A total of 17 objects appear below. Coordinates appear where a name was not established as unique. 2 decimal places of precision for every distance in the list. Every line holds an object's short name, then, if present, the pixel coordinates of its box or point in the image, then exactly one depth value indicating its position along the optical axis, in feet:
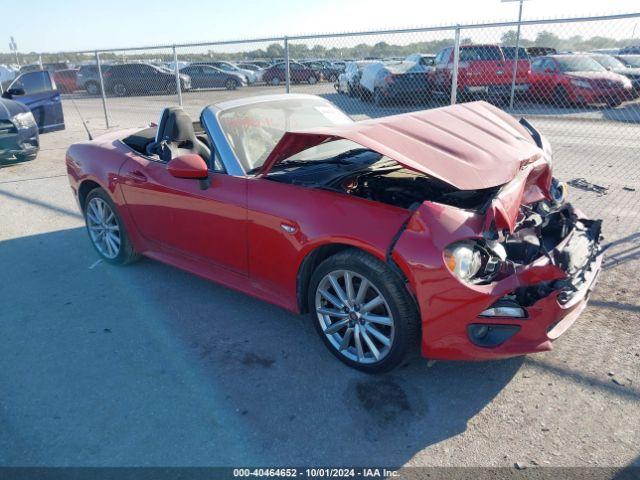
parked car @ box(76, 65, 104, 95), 89.97
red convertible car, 8.87
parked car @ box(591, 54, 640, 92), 49.24
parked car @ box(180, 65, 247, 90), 88.74
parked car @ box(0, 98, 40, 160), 30.09
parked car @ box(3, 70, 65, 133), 36.22
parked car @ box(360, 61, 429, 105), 43.68
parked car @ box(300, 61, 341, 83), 76.74
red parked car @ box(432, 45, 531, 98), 38.40
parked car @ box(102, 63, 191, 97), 80.94
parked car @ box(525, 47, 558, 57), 63.98
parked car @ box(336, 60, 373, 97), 52.01
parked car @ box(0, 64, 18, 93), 71.61
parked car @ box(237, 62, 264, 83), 100.02
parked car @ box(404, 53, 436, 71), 50.13
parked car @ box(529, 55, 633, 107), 44.98
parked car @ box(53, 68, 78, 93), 89.61
